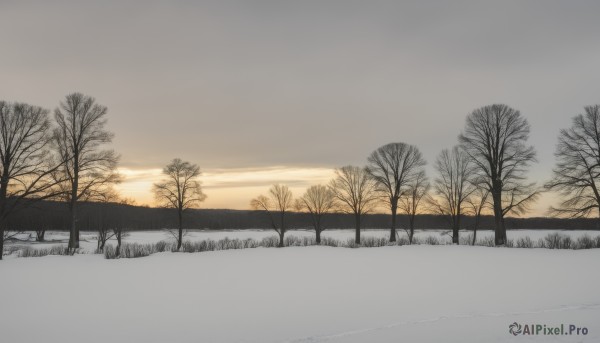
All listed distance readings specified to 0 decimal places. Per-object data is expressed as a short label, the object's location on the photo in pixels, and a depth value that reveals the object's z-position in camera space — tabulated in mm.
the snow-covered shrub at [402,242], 36172
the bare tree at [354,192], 45656
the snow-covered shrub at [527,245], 30570
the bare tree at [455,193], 39219
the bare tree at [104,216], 27625
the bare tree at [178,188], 37531
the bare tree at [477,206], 37469
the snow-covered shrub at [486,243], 33281
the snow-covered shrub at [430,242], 36250
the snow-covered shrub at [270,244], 35181
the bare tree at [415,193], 41406
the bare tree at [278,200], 54469
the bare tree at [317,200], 56938
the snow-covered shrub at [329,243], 36531
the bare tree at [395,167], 41406
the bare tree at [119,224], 34431
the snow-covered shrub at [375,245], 35675
